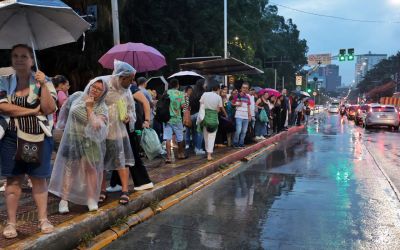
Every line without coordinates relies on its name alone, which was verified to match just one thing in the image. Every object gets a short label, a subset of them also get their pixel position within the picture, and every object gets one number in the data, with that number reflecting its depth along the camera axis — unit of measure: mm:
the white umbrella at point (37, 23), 4230
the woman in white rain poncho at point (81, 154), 5109
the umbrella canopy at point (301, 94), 27859
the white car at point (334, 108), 73212
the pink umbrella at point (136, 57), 10109
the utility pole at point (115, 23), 11328
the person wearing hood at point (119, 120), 5512
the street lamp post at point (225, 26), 23438
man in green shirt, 8992
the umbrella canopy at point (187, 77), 12273
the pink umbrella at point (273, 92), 17573
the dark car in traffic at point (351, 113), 42159
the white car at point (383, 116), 25109
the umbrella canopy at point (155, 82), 13259
